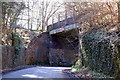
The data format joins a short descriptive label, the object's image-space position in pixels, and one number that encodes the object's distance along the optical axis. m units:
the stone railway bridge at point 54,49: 23.85
